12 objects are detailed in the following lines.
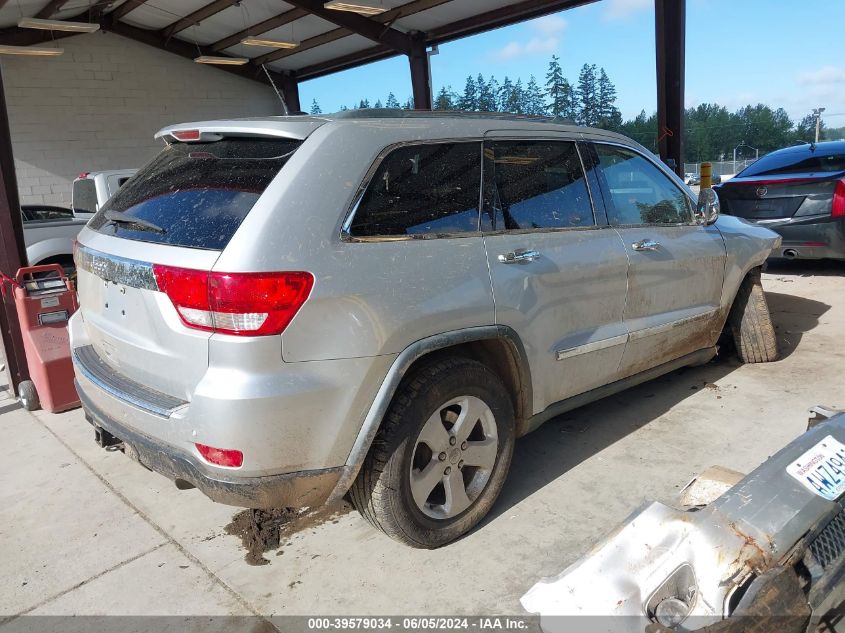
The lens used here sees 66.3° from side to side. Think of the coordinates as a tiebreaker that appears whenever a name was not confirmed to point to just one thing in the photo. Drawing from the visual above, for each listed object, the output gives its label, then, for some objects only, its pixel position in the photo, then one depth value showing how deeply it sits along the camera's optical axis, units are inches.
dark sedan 282.2
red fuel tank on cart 182.2
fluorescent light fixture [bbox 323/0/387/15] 456.1
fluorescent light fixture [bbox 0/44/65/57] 465.7
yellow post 361.3
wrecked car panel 70.6
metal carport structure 413.7
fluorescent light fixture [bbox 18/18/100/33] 430.3
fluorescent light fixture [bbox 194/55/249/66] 620.1
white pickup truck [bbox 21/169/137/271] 341.4
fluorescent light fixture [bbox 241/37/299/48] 521.7
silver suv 89.4
